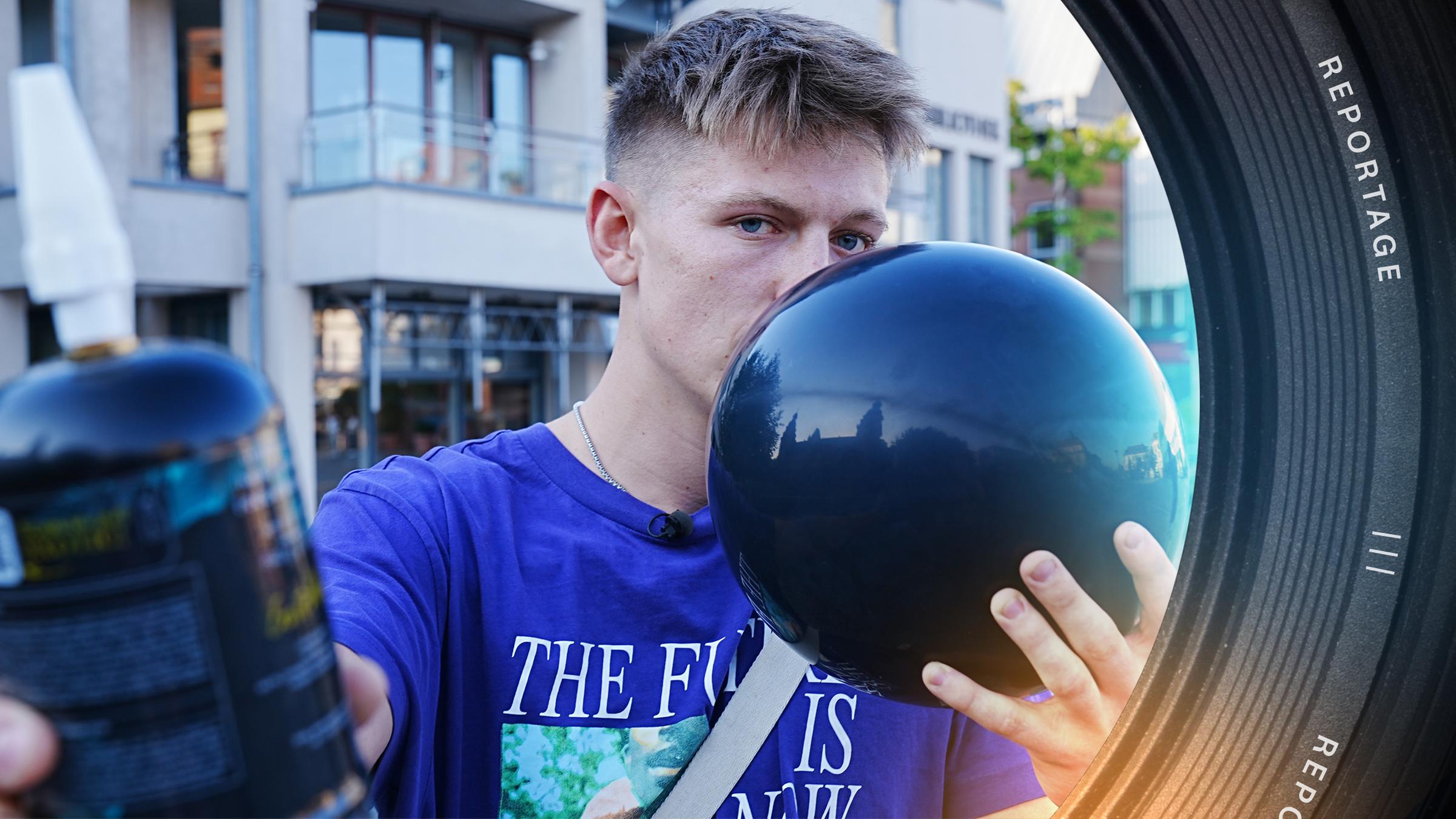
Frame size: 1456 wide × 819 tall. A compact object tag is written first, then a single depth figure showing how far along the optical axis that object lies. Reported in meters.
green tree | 20.28
